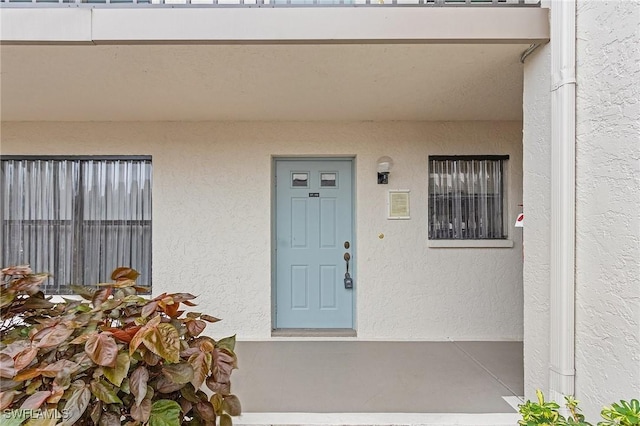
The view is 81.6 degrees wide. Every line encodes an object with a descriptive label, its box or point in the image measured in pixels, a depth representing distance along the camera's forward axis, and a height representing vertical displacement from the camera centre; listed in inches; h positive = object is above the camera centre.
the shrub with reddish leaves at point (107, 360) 68.0 -28.8
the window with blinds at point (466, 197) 175.5 +8.4
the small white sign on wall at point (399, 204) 171.9 +4.8
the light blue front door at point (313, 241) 177.5 -13.0
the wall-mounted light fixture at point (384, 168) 167.8 +21.0
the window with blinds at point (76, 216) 173.2 -1.4
